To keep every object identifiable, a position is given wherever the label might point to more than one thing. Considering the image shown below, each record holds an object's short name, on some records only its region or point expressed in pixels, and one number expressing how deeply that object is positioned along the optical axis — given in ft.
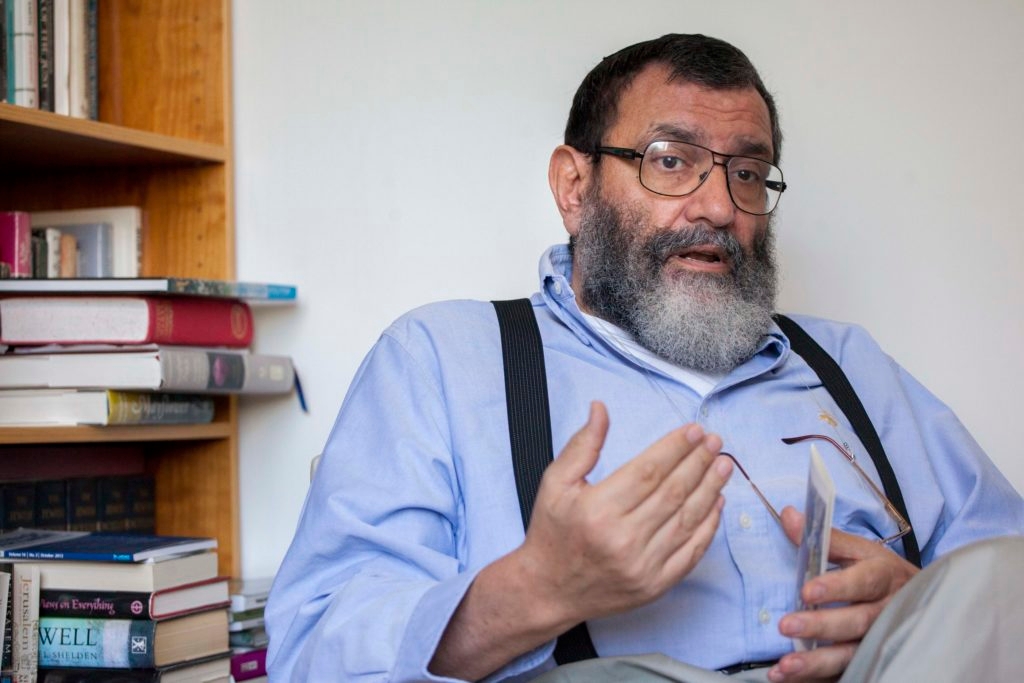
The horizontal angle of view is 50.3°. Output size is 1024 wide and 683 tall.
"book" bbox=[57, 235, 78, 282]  5.90
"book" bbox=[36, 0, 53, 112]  5.47
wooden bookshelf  6.08
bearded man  2.80
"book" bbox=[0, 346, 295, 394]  5.08
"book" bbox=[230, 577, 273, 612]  5.27
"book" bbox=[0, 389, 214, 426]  5.07
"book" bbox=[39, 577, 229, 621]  4.64
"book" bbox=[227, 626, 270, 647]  5.28
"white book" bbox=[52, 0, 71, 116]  5.56
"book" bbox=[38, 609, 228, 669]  4.63
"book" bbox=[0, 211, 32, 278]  5.55
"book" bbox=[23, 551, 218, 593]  4.66
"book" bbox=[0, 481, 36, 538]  5.13
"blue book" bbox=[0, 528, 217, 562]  4.63
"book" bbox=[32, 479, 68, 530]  5.31
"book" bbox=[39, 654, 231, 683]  4.60
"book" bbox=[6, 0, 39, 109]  5.34
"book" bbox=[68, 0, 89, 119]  5.65
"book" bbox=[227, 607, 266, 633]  5.25
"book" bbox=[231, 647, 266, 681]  5.16
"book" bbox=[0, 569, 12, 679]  4.50
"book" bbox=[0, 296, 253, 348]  5.15
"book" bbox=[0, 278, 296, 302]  5.06
